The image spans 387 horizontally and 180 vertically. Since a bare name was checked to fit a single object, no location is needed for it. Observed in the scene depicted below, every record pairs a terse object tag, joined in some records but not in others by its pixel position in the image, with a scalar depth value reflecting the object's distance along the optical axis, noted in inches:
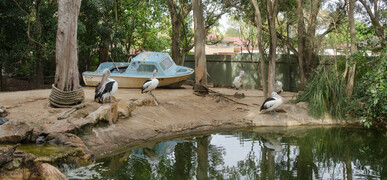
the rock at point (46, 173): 221.4
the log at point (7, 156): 221.6
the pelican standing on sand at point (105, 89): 353.1
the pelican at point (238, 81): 598.8
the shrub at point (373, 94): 354.9
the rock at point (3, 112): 331.0
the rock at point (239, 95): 518.9
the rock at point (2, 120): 302.4
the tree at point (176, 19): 660.1
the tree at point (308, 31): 487.5
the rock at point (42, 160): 242.6
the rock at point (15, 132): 264.5
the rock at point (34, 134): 282.0
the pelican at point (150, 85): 440.8
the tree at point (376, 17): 421.4
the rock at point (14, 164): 225.3
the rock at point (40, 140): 284.1
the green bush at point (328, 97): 426.9
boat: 559.8
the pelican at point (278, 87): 529.3
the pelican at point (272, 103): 408.6
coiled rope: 357.7
